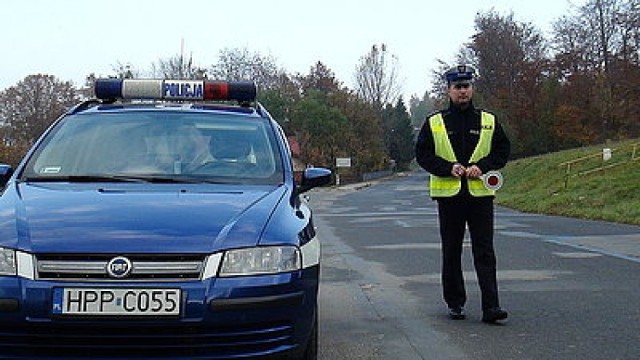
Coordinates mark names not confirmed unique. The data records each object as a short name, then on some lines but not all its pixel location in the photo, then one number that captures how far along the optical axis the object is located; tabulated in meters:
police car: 3.63
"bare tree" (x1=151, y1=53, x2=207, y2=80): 62.04
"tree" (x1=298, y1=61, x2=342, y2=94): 91.38
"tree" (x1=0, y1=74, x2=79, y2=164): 72.75
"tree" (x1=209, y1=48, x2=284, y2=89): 79.69
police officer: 6.18
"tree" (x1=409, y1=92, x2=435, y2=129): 152.75
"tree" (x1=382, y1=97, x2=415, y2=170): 118.12
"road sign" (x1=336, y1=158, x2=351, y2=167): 79.19
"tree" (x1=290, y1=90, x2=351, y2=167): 80.75
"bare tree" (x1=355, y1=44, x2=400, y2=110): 96.44
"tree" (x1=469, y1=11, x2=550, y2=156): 68.25
